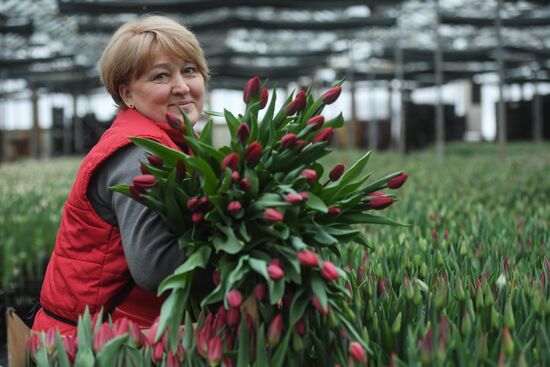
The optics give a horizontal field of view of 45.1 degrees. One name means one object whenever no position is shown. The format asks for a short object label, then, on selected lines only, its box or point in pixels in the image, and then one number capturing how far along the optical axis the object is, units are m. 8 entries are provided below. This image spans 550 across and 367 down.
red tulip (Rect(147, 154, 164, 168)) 1.50
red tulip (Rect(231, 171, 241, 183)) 1.37
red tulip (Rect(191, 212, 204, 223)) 1.45
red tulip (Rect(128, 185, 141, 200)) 1.46
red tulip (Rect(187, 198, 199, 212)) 1.43
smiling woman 1.66
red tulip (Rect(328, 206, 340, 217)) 1.45
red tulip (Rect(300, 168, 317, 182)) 1.37
